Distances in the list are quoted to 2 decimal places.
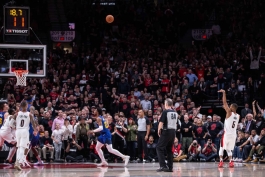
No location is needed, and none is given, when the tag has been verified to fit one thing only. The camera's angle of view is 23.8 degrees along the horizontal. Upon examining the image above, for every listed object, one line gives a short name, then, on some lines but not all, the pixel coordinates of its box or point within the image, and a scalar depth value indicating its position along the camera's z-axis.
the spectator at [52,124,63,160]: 25.69
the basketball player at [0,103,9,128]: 23.28
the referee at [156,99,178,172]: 18.30
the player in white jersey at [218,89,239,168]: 21.47
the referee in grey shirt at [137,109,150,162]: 25.81
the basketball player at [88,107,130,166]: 21.73
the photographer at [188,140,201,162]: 26.94
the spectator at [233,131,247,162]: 26.81
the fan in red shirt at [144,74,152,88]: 31.12
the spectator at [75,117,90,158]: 25.95
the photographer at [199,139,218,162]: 26.83
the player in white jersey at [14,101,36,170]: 19.61
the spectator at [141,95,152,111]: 28.90
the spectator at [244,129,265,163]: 26.28
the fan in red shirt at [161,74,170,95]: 30.77
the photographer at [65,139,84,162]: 26.03
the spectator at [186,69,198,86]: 31.33
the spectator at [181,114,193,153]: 27.06
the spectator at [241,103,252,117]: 29.00
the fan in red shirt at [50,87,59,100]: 28.91
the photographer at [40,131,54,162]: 25.83
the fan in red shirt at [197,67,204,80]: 31.90
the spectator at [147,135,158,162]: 26.79
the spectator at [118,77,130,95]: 30.48
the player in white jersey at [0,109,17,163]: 22.03
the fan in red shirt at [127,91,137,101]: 29.12
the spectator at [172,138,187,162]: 26.58
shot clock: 24.28
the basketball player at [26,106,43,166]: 22.52
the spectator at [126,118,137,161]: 26.62
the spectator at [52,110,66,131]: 26.02
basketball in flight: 36.78
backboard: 25.11
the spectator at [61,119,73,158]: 25.88
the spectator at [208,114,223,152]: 27.31
